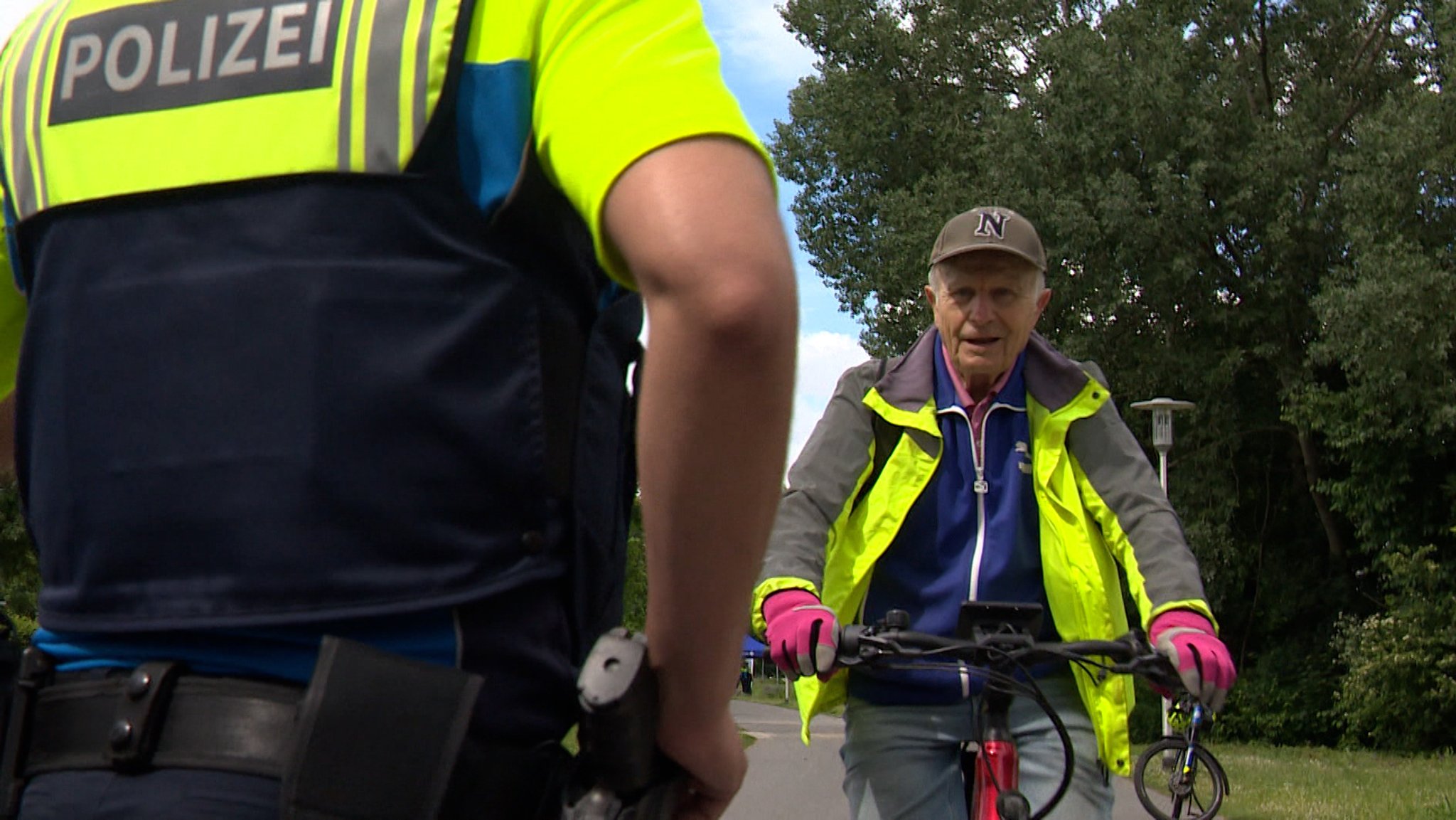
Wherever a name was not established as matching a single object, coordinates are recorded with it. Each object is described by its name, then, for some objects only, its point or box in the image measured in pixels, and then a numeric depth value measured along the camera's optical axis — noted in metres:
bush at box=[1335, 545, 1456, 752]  26.09
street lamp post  23.48
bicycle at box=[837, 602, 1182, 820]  3.48
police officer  1.52
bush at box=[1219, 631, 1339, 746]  30.66
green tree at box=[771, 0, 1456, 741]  25.64
